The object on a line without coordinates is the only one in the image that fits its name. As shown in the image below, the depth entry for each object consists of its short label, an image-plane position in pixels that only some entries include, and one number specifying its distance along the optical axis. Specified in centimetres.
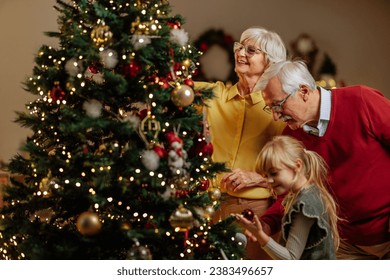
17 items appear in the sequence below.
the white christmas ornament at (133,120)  397
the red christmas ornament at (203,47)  461
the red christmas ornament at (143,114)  402
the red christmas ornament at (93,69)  405
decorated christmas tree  396
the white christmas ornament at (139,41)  397
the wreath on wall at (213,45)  457
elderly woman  446
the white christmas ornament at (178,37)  403
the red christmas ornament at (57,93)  401
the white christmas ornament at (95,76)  403
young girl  409
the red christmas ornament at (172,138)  397
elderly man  430
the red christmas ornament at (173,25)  408
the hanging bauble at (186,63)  405
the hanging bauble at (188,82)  406
